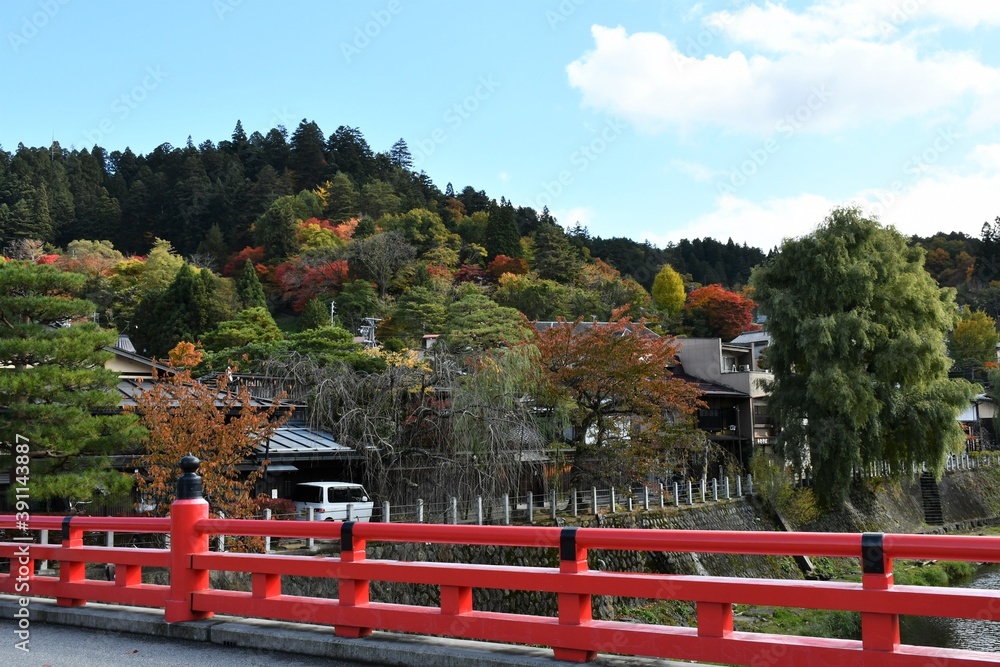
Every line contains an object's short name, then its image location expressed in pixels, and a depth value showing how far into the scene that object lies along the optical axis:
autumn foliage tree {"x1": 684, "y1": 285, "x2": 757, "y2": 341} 65.88
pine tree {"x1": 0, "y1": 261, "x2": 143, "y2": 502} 16.55
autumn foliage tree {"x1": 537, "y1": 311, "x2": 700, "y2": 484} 26.52
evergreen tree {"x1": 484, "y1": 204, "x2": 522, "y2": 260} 71.62
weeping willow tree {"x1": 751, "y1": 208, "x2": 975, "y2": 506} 27.98
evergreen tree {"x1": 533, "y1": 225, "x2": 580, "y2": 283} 67.69
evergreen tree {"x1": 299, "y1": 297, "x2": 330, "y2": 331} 51.34
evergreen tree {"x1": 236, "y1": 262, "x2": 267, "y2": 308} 56.53
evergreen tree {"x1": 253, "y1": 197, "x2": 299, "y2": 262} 70.50
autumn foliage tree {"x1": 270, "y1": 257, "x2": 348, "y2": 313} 61.00
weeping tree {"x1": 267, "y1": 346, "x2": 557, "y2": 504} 22.19
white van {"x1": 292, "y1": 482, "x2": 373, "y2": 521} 21.03
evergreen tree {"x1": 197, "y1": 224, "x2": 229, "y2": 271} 76.88
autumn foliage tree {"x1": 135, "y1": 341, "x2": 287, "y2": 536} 17.91
